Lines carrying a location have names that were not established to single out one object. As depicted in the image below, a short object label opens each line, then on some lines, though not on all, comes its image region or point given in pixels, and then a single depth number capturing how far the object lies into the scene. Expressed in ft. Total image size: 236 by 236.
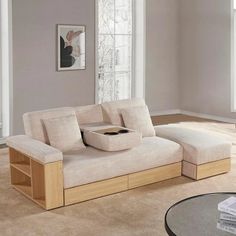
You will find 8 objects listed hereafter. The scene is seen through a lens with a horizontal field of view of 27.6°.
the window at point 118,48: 26.55
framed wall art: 23.25
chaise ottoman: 16.07
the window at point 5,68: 21.53
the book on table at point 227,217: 9.78
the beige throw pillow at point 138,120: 16.83
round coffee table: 9.76
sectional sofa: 13.75
